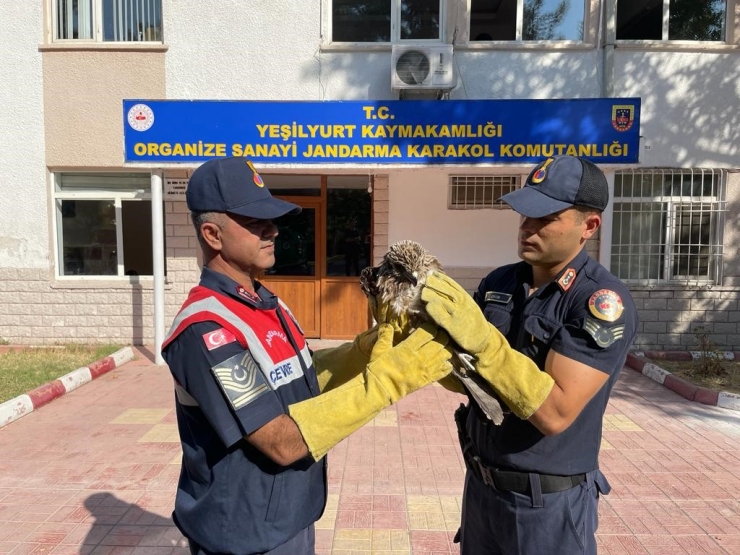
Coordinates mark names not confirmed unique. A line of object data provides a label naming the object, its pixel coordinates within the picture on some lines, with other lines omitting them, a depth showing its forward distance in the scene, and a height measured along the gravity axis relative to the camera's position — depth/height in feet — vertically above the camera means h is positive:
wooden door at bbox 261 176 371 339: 26.12 -0.56
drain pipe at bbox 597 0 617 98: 23.43 +9.42
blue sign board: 21.25 +4.89
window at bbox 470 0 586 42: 24.16 +10.87
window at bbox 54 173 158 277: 25.39 +1.13
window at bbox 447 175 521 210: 25.05 +2.89
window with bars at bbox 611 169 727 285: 24.63 +1.14
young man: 4.89 -1.14
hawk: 5.05 -0.47
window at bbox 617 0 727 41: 24.36 +10.84
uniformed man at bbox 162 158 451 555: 4.65 -1.31
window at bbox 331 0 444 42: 24.23 +10.71
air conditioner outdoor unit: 22.79 +8.04
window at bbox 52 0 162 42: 24.50 +10.76
